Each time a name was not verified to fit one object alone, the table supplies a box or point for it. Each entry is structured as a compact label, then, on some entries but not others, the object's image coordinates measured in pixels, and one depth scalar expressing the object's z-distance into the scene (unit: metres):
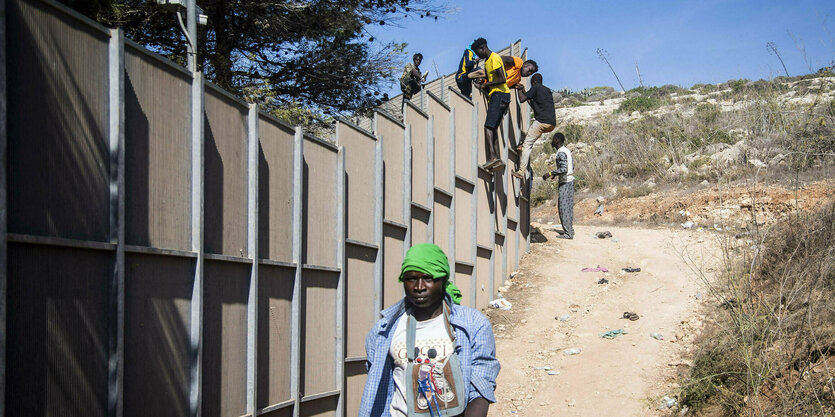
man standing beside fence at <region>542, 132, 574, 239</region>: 13.42
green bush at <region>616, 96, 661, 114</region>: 33.53
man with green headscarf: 3.89
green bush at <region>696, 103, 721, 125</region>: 25.27
